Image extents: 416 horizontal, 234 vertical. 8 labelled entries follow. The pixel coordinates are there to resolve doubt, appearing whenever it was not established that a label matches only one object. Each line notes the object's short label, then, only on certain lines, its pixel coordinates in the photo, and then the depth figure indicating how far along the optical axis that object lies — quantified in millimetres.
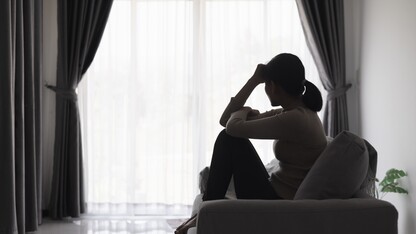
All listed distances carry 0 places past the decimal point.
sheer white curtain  4516
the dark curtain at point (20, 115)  3465
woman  2293
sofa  1917
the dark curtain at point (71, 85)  4391
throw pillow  2154
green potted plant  3273
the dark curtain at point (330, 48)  4375
